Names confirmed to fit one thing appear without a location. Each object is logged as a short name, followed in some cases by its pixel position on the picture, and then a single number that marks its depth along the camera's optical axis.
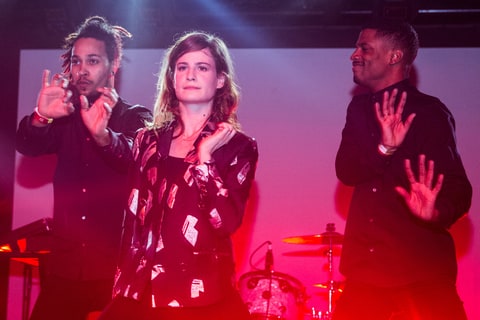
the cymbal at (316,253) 5.47
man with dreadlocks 3.23
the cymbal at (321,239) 5.11
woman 2.52
